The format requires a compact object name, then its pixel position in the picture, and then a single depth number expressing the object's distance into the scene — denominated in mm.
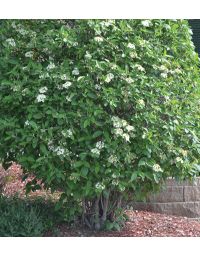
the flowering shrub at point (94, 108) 3445
